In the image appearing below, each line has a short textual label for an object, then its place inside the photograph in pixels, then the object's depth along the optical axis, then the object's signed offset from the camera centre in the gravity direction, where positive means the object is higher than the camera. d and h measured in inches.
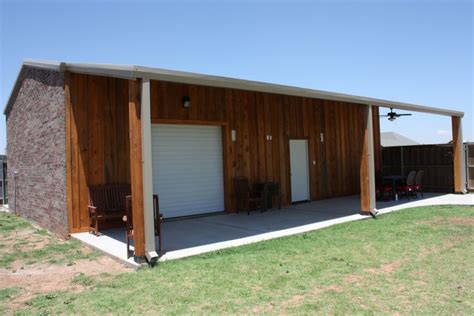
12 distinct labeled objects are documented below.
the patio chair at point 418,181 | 491.2 -31.5
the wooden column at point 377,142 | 595.5 +23.6
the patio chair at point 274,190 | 419.2 -31.4
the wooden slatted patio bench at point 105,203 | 300.4 -29.5
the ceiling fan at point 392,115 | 560.7 +60.2
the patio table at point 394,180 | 475.9 -28.9
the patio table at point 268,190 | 412.2 -31.4
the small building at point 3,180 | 597.6 -17.1
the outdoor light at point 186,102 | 366.9 +57.4
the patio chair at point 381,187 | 481.4 -36.5
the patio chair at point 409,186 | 478.0 -36.2
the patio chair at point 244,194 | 405.1 -33.7
